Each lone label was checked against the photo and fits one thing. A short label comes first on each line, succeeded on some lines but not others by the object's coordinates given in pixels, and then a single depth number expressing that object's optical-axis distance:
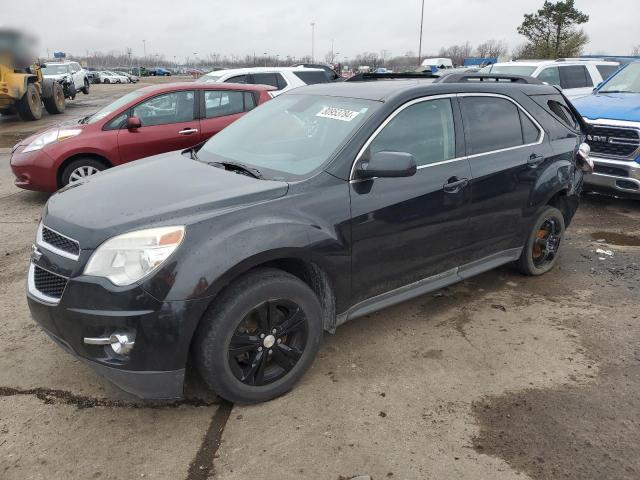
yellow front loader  14.18
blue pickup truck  6.46
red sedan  6.75
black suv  2.59
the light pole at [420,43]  52.99
